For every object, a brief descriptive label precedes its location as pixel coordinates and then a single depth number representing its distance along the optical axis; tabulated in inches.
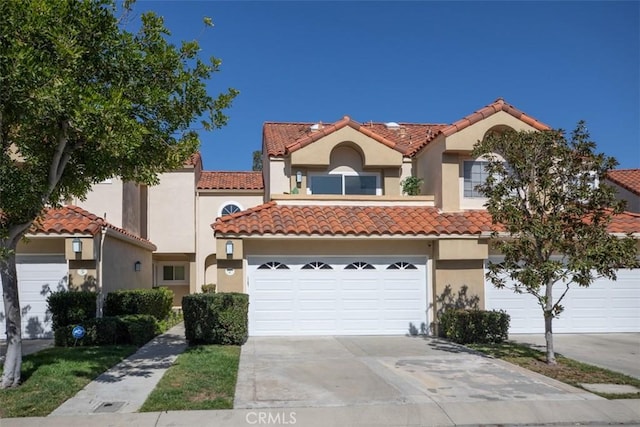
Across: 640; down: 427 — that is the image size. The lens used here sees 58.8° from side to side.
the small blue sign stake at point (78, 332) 475.2
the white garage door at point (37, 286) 596.1
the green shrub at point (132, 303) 636.7
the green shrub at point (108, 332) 512.4
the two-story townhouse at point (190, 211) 976.9
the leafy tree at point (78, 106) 303.4
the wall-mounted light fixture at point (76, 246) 583.8
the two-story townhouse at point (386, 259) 581.0
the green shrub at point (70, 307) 555.5
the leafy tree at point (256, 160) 2592.0
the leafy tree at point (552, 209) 422.6
